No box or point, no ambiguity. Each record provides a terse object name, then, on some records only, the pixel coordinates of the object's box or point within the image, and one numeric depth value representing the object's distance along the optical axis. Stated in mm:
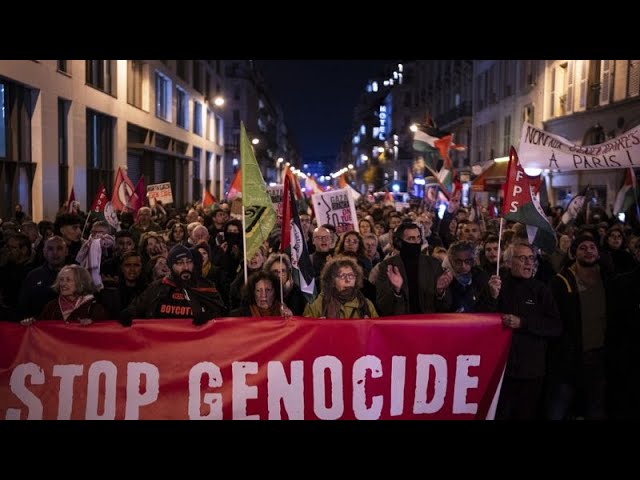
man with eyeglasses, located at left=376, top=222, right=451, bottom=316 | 6684
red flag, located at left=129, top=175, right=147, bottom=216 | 13914
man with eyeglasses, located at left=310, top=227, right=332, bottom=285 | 8727
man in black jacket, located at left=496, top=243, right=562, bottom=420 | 5719
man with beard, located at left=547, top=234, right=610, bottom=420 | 6000
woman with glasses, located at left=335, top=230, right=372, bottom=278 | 8625
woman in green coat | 5977
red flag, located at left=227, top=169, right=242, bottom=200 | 17391
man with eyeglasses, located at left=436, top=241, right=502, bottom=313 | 6871
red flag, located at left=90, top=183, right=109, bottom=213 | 11688
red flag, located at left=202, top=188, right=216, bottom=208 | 19753
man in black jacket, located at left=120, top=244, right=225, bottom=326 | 5906
